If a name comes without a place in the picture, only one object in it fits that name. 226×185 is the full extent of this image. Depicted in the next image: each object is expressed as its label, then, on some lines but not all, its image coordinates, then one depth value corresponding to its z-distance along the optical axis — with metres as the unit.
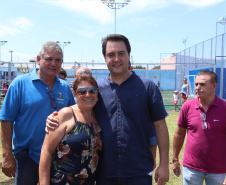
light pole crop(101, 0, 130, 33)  22.31
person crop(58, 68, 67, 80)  5.81
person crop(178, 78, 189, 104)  14.72
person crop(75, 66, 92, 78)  4.31
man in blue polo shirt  2.74
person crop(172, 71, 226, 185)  3.15
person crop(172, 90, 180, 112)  15.48
